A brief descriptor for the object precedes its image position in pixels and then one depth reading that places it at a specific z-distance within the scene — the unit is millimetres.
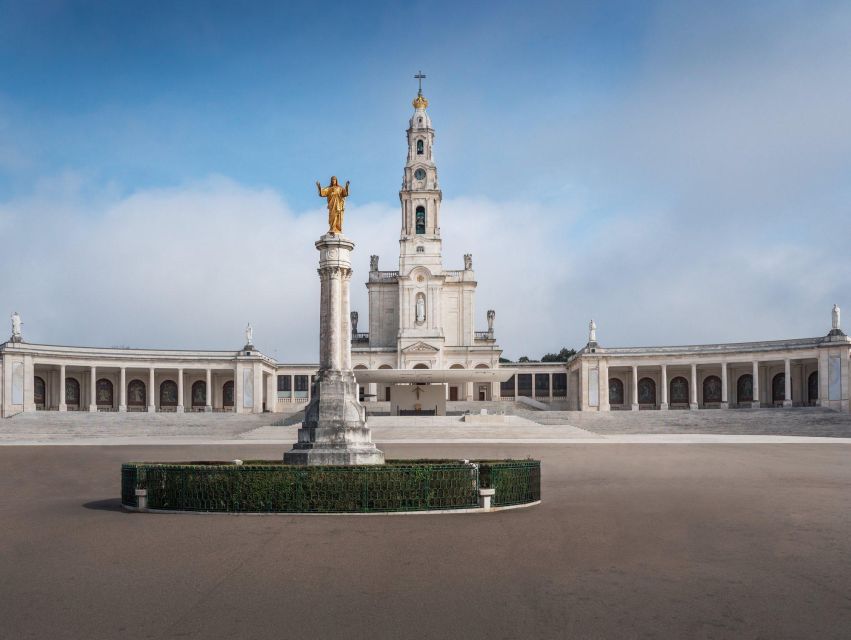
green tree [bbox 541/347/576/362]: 131825
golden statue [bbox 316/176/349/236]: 25828
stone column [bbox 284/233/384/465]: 23661
